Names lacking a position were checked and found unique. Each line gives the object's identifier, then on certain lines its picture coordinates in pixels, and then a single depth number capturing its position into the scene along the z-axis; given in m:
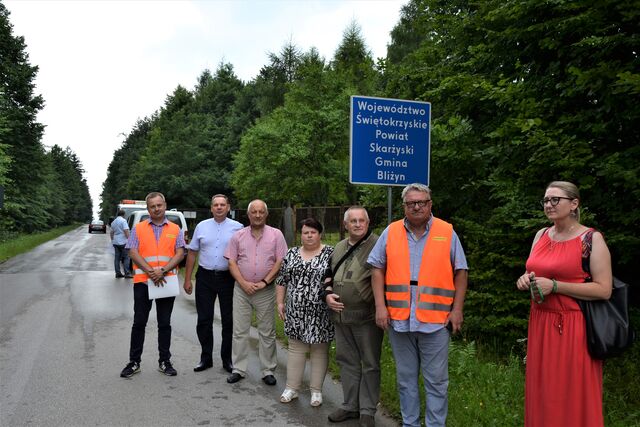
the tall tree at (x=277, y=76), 37.81
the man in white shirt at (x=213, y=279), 5.96
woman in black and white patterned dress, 4.89
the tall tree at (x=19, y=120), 35.38
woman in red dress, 3.20
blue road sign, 5.93
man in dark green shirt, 4.40
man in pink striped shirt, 5.64
